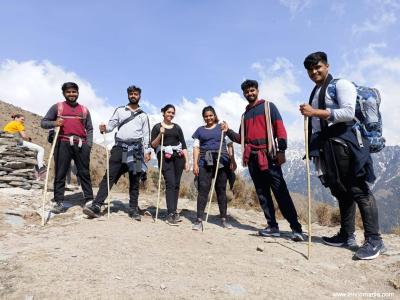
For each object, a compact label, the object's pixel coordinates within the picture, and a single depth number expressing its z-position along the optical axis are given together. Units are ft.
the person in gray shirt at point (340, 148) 14.52
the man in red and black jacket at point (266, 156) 18.43
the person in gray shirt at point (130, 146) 21.27
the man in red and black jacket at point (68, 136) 21.24
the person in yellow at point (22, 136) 30.71
